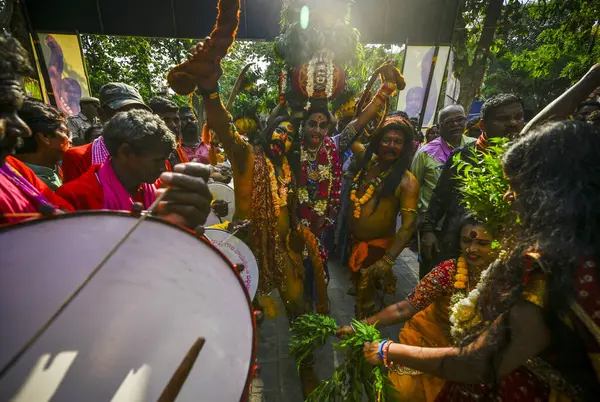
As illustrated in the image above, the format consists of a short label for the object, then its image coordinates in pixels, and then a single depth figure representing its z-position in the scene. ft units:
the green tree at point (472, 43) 22.76
